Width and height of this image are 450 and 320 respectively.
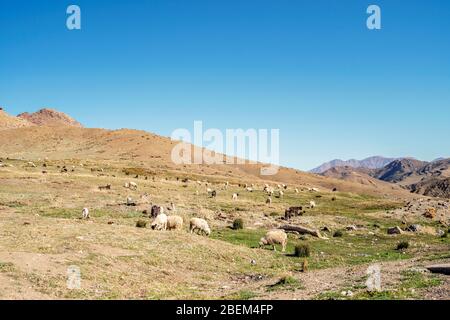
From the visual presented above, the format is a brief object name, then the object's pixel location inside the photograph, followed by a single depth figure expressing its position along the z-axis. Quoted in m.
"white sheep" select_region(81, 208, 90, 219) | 34.91
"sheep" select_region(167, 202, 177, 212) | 42.90
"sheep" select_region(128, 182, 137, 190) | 59.18
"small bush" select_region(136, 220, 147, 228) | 31.14
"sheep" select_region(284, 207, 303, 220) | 47.76
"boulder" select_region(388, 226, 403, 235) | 42.50
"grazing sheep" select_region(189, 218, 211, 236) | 32.22
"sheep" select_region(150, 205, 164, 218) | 36.97
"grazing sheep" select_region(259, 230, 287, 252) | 29.89
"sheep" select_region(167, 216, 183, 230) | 31.64
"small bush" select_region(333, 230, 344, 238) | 39.01
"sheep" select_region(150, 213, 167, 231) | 30.65
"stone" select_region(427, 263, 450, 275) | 17.47
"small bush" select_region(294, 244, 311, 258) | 27.73
